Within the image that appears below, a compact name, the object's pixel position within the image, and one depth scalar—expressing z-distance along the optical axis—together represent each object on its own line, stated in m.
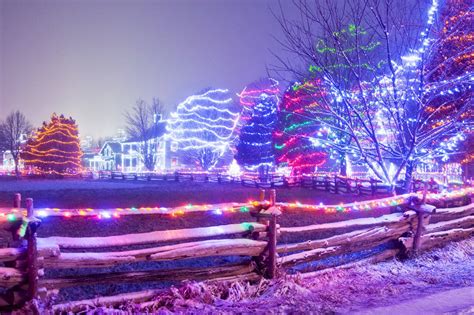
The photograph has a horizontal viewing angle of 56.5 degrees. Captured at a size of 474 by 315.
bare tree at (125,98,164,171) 60.97
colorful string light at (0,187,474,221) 5.08
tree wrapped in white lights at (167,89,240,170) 53.66
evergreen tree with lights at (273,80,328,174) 35.60
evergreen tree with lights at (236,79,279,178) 41.56
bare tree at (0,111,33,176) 71.56
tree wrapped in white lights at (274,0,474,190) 9.59
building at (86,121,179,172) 64.31
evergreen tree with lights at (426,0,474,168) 10.34
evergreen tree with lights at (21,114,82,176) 50.78
